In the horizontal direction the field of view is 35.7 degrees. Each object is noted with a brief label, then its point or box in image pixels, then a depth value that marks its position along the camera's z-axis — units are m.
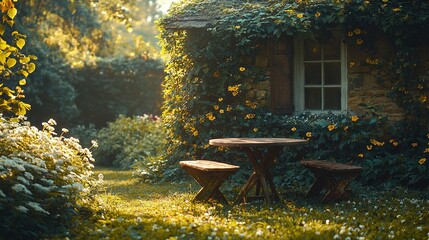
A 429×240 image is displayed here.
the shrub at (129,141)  14.66
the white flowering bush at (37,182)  6.09
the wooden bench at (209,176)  7.93
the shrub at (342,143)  9.68
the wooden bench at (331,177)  8.12
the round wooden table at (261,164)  8.01
